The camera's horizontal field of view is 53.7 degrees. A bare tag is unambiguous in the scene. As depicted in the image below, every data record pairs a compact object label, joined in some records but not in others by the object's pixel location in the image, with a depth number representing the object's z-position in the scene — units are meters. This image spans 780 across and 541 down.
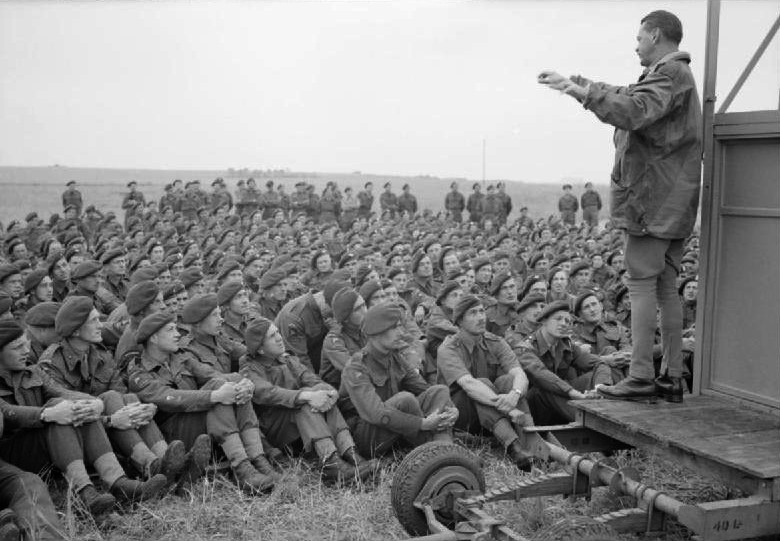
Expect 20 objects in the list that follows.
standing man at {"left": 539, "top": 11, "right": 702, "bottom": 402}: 3.80
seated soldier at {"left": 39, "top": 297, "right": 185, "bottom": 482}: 5.06
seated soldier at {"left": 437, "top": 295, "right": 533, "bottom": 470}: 5.92
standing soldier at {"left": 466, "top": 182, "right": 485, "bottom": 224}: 29.27
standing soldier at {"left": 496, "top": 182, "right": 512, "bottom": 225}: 28.88
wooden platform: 3.27
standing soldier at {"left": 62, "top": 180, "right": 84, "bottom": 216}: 23.73
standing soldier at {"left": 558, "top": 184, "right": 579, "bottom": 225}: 28.64
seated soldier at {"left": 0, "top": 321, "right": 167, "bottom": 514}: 4.71
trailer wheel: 3.95
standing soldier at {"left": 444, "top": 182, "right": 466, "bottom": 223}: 29.91
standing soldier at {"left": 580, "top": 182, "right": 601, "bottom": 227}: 27.28
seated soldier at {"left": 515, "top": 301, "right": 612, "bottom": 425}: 6.54
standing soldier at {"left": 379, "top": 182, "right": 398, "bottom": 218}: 30.64
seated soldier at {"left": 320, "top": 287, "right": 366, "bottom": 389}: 6.74
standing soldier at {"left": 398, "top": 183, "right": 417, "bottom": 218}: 30.78
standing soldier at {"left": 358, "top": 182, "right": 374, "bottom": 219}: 29.30
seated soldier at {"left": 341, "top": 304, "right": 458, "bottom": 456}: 5.50
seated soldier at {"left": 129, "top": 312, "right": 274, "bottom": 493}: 5.36
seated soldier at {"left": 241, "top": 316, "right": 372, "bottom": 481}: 5.50
